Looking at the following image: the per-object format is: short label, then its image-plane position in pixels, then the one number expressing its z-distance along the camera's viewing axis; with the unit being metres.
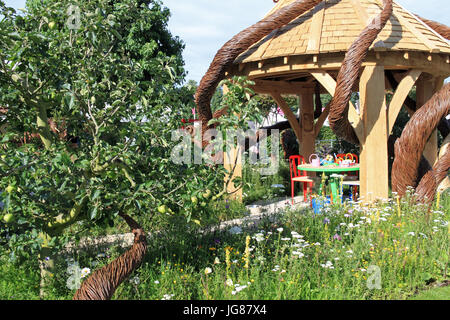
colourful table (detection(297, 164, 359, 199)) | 7.60
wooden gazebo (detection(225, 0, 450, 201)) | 6.93
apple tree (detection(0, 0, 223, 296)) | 2.94
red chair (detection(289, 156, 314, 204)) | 8.63
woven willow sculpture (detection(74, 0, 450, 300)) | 6.33
